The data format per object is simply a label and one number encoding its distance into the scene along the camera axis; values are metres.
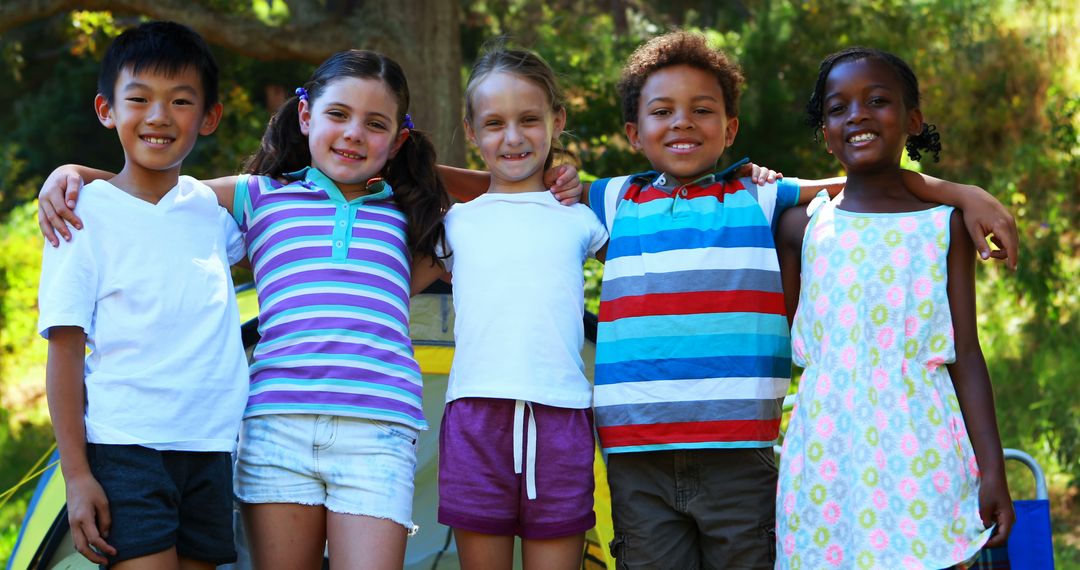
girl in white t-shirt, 2.30
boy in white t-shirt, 2.08
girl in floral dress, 2.15
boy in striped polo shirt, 2.32
